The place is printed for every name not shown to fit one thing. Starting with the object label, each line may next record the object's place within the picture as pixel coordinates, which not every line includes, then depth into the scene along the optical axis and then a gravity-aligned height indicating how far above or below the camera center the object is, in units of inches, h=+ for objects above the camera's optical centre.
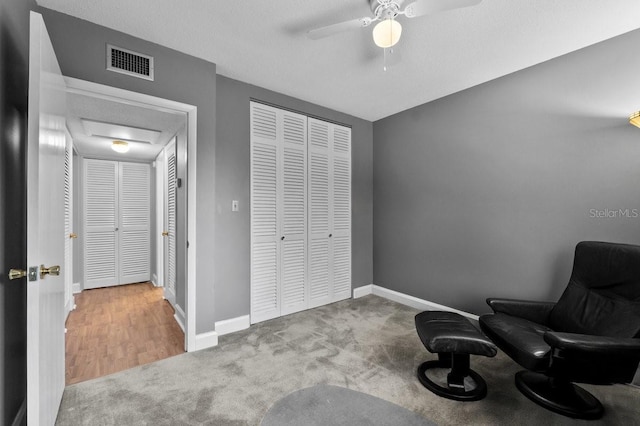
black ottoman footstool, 71.0 -35.5
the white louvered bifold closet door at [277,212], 120.3 +0.3
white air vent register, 81.8 +46.3
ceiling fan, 58.8 +45.0
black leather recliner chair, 61.4 -31.4
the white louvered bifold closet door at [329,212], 140.3 +0.3
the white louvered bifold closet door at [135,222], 185.3 -6.5
